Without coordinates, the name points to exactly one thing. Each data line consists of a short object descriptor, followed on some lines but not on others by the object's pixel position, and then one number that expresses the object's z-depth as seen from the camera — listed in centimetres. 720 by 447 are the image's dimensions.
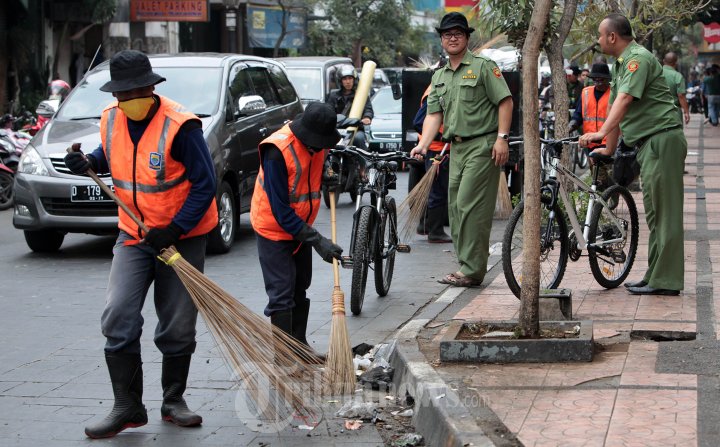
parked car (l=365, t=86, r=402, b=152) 2072
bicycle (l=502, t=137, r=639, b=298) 808
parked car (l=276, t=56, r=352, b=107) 2011
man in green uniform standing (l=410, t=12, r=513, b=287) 856
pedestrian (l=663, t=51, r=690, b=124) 1495
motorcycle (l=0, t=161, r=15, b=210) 1533
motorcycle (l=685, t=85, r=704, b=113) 4674
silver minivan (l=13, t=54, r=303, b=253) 1073
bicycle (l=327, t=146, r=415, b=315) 803
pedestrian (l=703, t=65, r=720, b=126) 3275
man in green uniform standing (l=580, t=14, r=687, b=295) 780
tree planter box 601
